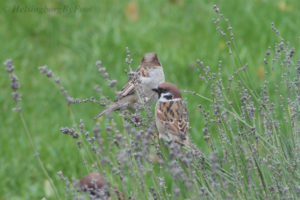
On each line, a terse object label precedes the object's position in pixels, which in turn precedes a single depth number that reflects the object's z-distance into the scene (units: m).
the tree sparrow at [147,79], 8.17
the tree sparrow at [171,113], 6.68
